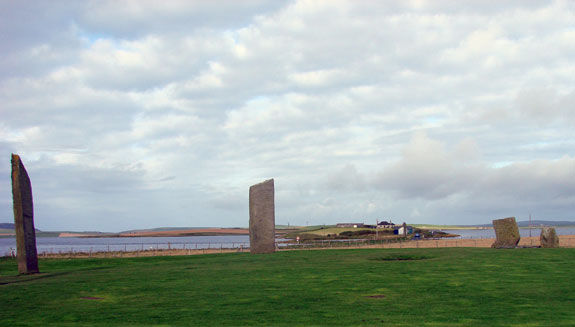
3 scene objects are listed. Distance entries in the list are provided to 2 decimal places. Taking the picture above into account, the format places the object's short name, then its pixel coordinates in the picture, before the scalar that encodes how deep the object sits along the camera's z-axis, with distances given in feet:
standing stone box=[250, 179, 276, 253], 90.53
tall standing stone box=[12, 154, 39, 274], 60.64
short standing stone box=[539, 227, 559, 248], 85.56
